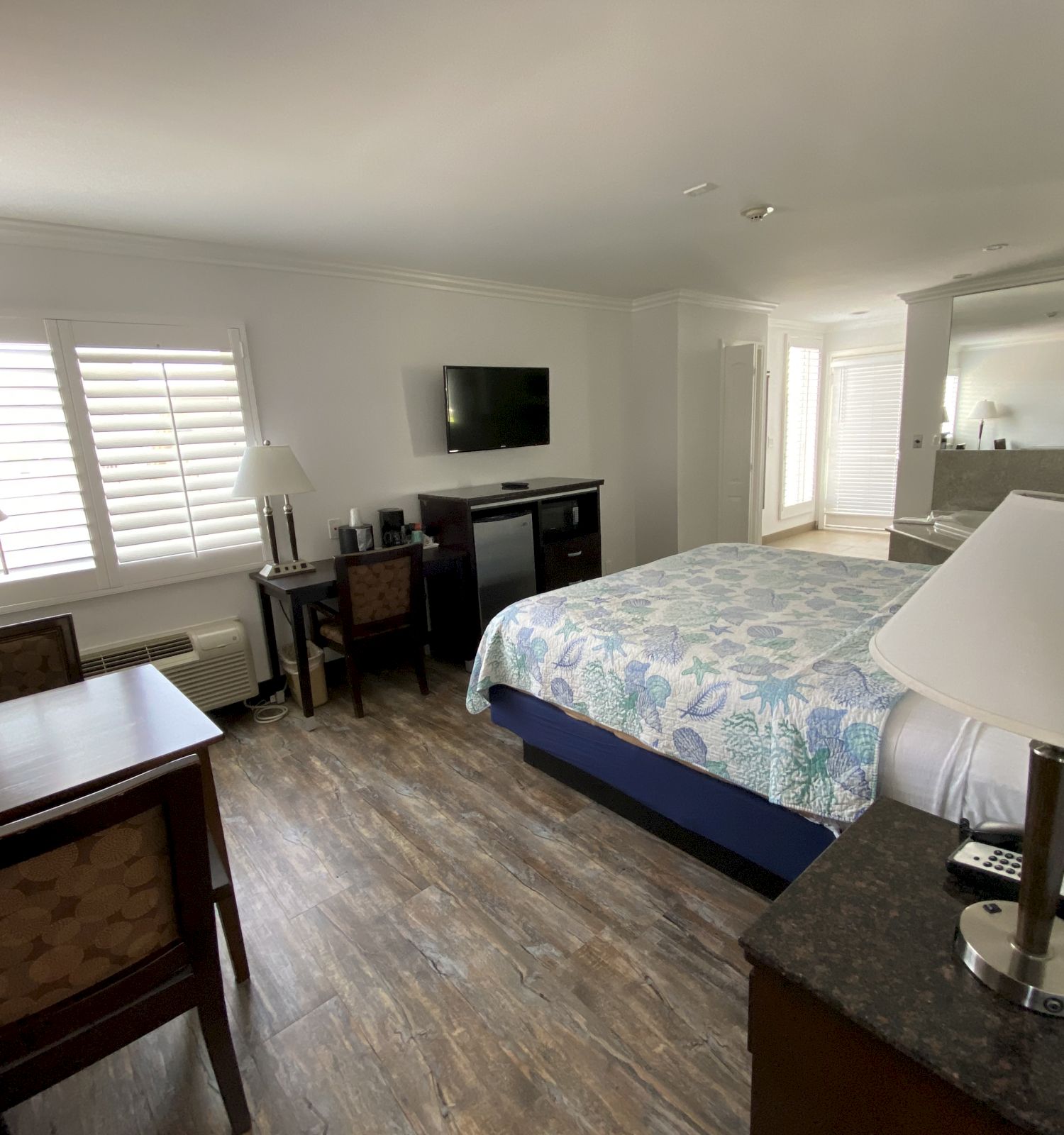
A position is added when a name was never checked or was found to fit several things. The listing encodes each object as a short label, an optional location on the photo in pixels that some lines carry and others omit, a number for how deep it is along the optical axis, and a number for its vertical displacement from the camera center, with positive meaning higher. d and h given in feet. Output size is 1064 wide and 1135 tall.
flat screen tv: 13.25 +0.28
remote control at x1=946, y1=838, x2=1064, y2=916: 3.01 -2.33
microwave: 13.70 -2.21
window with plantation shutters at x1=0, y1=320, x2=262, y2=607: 8.83 -0.31
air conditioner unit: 9.96 -3.67
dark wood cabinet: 12.21 -2.50
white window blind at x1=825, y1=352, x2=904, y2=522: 21.86 -1.13
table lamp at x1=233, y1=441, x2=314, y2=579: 9.96 -0.71
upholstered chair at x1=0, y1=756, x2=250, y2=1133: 3.20 -2.73
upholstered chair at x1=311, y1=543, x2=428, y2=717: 10.14 -3.05
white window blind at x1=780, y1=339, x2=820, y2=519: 22.52 -0.68
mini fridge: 12.28 -2.85
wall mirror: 14.37 +0.66
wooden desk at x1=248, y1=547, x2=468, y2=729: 10.07 -2.75
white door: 16.17 -0.93
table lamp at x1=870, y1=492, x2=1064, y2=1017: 2.02 -0.93
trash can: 11.16 -4.37
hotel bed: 4.89 -2.75
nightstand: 2.30 -2.45
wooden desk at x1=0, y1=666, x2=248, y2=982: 4.24 -2.32
